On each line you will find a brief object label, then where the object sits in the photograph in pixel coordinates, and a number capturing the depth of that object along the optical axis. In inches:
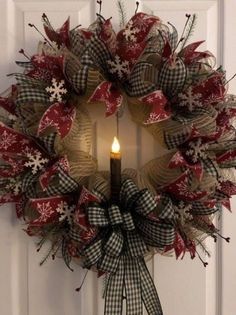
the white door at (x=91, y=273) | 40.6
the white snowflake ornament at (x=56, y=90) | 34.2
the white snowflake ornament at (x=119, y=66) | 34.7
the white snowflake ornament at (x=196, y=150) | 34.8
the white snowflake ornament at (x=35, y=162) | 35.6
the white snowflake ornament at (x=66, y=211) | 35.4
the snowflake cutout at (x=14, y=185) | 37.0
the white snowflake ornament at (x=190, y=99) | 34.9
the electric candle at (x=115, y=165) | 33.2
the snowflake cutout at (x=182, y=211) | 35.8
